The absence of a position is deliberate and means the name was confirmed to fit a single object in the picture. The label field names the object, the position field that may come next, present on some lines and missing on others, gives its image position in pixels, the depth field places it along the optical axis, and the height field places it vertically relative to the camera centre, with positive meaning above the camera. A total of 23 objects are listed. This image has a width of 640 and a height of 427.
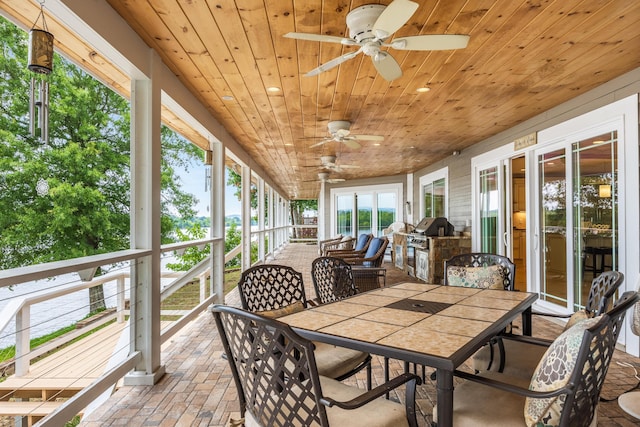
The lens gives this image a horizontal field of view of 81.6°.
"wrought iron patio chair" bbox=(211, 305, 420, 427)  1.18 -0.58
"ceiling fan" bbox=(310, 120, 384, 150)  4.91 +1.12
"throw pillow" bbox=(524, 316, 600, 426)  1.23 -0.56
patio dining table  1.35 -0.52
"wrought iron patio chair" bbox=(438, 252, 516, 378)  3.03 -0.51
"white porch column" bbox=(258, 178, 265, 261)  9.84 -0.03
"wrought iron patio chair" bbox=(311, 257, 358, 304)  2.92 -0.50
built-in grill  7.07 -0.30
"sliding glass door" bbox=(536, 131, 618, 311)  3.85 -0.03
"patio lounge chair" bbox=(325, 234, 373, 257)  6.57 -0.67
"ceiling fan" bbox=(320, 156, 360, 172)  7.37 +1.10
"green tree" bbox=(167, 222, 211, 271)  7.66 -0.84
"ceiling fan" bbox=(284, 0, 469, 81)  1.92 +1.01
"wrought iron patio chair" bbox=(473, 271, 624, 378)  2.00 -0.81
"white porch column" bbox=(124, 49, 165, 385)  2.81 +0.02
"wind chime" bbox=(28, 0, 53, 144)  1.67 +0.68
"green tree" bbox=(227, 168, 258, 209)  16.47 +1.59
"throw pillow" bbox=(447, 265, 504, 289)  3.02 -0.53
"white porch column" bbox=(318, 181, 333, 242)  13.66 -0.11
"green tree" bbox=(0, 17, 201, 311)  3.33 +0.58
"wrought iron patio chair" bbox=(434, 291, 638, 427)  1.20 -0.60
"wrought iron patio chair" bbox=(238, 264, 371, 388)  2.06 -0.56
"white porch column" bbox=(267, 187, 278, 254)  12.62 -0.25
